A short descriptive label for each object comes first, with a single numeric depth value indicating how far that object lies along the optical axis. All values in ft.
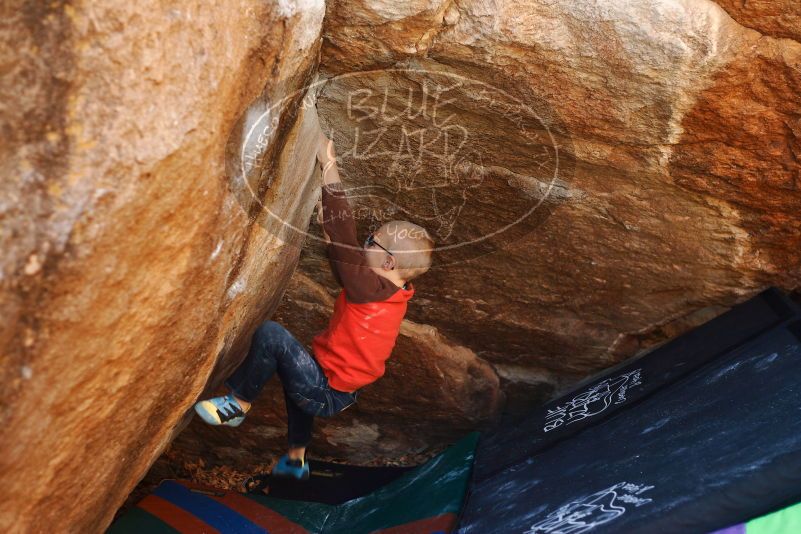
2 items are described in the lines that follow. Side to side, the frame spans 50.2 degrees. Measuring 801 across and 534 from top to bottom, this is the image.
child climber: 8.68
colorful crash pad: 9.69
